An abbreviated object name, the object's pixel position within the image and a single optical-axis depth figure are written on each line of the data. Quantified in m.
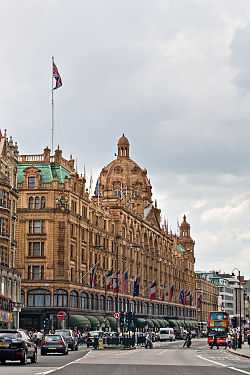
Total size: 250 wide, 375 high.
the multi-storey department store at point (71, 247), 107.00
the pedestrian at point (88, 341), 87.19
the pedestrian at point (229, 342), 90.17
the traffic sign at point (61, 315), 102.31
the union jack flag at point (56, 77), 95.56
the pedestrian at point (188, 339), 91.91
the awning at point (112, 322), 126.72
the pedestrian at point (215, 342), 95.06
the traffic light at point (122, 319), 109.36
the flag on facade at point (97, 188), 153.43
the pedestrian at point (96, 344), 76.25
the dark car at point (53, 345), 56.47
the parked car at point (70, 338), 71.44
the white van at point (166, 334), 130.12
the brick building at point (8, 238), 88.94
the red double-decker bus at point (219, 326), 98.81
